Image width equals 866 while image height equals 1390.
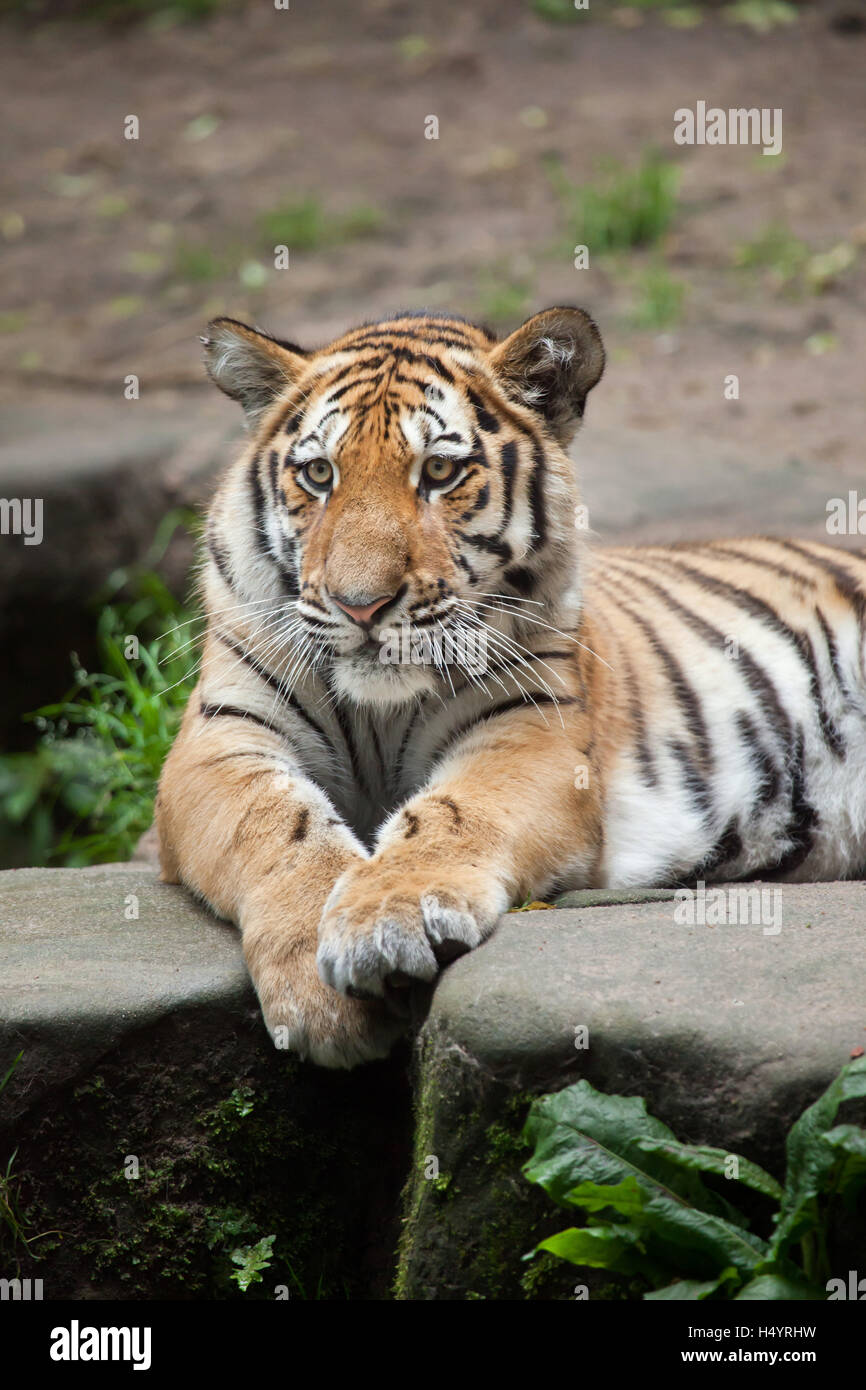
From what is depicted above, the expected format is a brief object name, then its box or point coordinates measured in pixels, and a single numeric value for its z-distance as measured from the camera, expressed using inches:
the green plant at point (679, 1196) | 178.1
